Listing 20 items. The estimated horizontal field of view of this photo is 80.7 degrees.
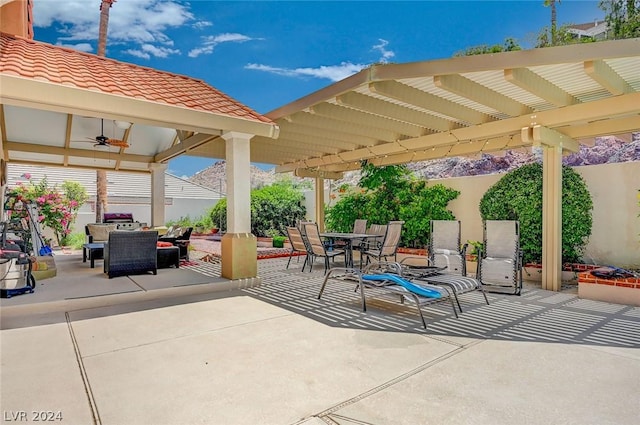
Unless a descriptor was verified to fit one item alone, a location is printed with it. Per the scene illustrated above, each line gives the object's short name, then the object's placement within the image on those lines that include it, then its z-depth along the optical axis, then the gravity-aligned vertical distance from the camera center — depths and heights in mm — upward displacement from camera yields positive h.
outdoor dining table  8297 -473
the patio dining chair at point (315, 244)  7705 -545
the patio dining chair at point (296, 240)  8438 -493
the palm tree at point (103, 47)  15633 +7101
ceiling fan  8562 +1757
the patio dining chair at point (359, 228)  9874 -266
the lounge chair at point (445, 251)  5828 -601
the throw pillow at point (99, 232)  9812 -374
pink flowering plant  11562 +297
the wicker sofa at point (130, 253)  6422 -617
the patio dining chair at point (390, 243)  7872 -518
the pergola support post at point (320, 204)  12711 +486
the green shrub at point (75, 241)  13898 -878
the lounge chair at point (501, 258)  6117 -663
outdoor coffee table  8078 -733
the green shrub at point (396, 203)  9656 +424
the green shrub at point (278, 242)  13745 -873
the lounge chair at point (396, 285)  4409 -836
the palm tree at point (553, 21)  18906 +10958
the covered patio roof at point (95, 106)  4919 +1952
